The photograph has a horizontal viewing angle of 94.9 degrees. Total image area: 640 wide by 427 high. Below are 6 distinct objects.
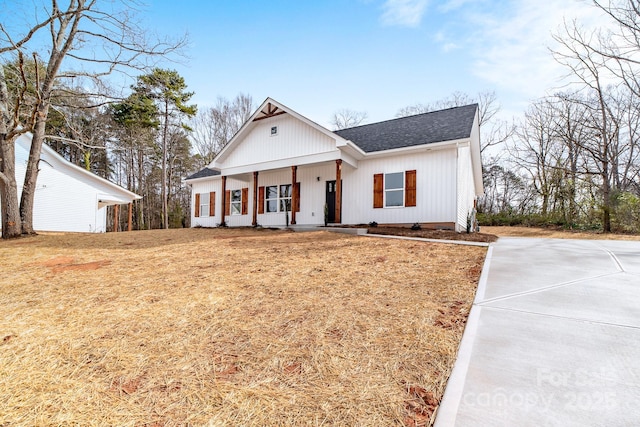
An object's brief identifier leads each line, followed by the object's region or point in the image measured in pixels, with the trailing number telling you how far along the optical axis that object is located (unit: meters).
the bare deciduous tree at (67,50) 8.73
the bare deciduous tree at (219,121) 26.33
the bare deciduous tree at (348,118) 29.61
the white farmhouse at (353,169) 10.37
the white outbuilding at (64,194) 14.38
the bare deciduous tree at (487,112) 24.64
